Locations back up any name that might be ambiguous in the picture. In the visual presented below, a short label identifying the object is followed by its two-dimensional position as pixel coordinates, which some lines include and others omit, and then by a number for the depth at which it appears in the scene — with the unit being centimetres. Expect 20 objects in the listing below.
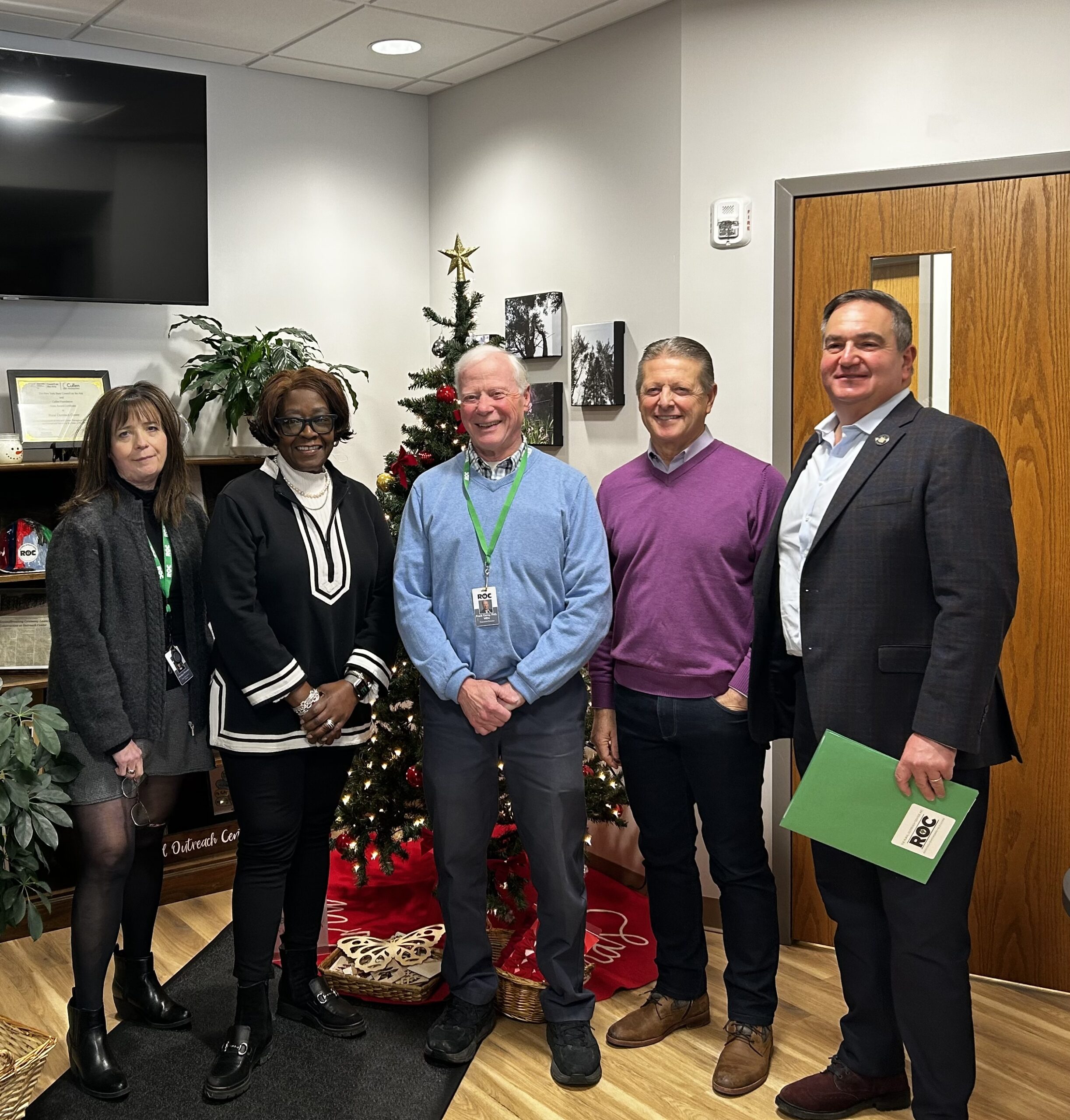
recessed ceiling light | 385
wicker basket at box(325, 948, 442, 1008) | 291
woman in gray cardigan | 248
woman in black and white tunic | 252
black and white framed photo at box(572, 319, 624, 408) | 378
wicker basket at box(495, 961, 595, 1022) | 284
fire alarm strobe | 328
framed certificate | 363
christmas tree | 316
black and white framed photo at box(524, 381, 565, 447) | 402
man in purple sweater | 257
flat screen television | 351
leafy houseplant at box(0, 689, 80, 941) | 231
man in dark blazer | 205
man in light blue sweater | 252
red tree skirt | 315
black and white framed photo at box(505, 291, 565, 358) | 402
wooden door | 287
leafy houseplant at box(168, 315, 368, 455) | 380
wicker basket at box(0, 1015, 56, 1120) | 234
